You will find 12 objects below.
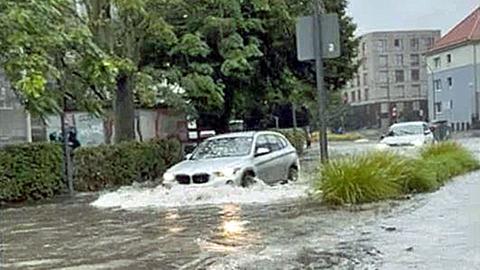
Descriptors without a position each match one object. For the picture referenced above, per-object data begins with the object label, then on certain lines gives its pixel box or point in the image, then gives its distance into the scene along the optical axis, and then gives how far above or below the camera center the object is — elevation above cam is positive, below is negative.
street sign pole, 15.52 +0.45
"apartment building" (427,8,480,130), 68.06 +2.18
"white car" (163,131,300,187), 16.20 -1.09
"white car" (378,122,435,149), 34.34 -1.37
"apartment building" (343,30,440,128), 89.19 +2.88
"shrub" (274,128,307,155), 35.28 -1.33
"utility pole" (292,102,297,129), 43.14 -0.50
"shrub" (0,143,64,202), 17.89 -1.22
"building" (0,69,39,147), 23.72 -0.15
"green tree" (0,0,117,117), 14.88 +1.13
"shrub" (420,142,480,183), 18.00 -1.34
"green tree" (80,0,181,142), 21.19 +1.96
